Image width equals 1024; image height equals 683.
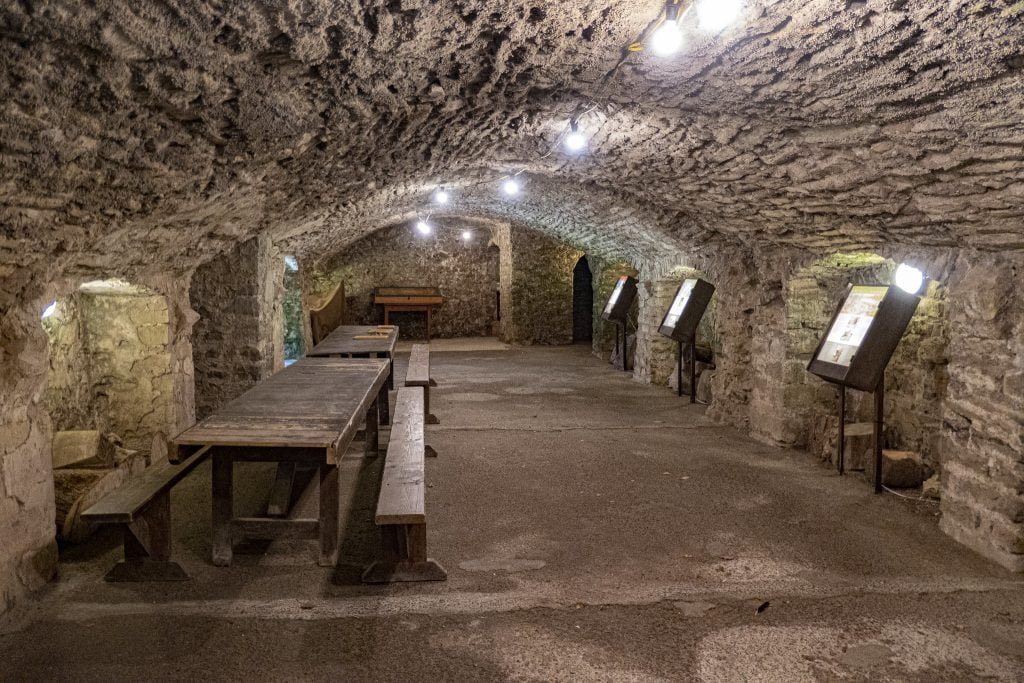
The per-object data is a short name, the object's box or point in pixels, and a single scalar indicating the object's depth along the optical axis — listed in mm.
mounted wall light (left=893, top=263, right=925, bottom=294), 5609
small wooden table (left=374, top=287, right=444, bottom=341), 15219
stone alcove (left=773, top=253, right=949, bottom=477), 5559
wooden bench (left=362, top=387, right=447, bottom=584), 3373
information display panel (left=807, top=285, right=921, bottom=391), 4711
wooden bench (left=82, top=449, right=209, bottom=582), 3512
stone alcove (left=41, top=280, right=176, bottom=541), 5379
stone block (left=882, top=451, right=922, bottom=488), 5191
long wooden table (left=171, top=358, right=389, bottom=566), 3445
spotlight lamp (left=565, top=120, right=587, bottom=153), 4719
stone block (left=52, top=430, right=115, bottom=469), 4555
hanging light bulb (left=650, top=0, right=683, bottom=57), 2502
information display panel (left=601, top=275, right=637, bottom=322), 10984
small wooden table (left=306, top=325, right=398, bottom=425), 6850
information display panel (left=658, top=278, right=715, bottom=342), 8055
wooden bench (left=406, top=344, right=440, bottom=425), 6328
